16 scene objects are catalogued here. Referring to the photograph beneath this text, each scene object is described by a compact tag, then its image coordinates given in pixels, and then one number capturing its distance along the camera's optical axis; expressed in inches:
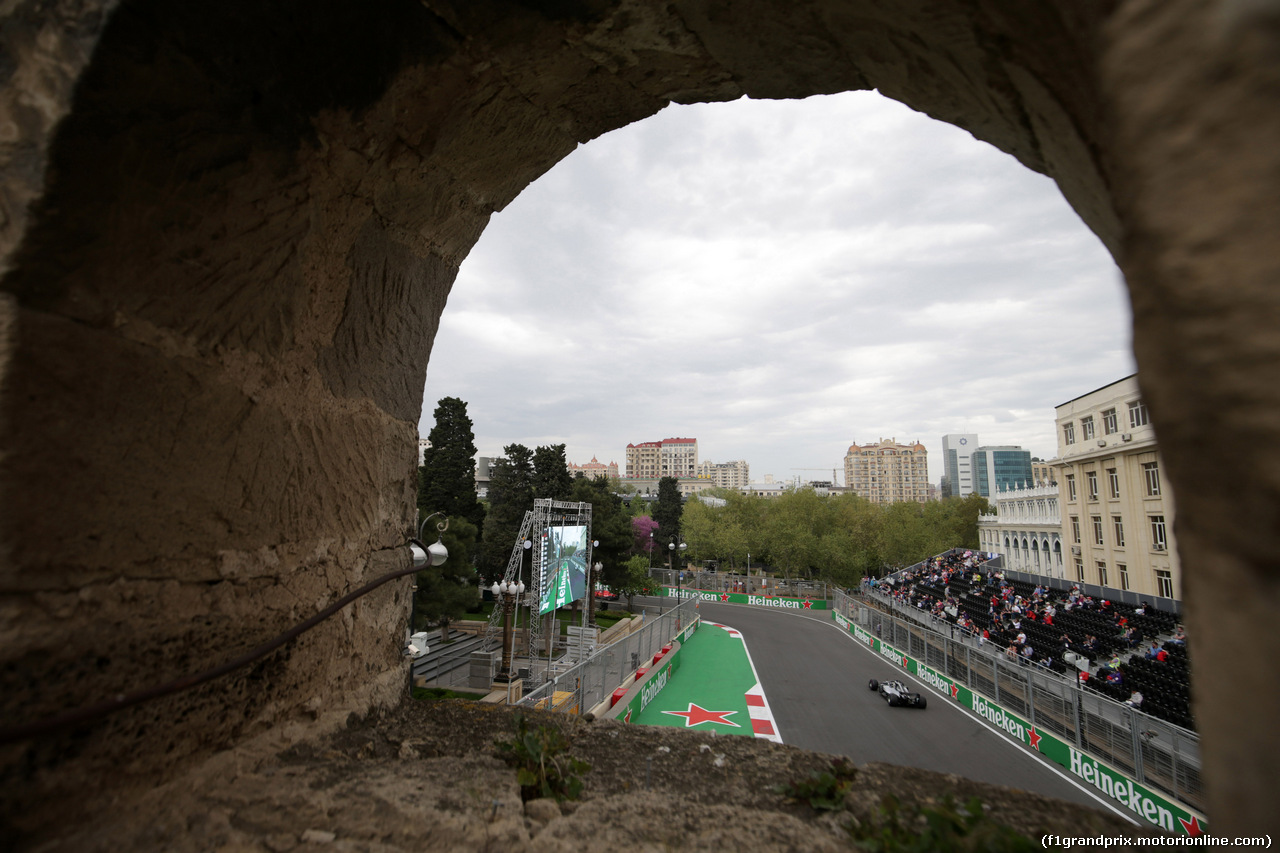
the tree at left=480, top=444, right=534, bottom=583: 965.8
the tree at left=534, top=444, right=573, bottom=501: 1067.9
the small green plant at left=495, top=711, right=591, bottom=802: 62.1
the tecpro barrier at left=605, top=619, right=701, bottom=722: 465.2
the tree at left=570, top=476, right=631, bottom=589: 997.8
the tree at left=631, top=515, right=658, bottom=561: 1454.2
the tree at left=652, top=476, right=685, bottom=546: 1775.3
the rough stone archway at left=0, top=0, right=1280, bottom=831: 25.4
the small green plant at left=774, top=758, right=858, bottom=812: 58.9
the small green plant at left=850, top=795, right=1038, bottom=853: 44.0
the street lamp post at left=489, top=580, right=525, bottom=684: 559.5
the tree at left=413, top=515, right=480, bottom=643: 607.8
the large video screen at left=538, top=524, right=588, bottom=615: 598.2
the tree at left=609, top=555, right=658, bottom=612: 1051.3
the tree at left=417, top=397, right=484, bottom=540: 912.3
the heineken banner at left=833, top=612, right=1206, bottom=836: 301.7
